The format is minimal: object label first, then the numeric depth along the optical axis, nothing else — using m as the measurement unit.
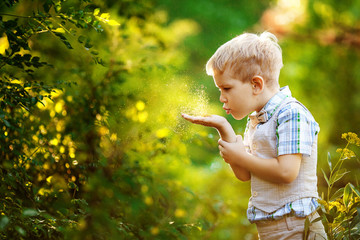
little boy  2.94
